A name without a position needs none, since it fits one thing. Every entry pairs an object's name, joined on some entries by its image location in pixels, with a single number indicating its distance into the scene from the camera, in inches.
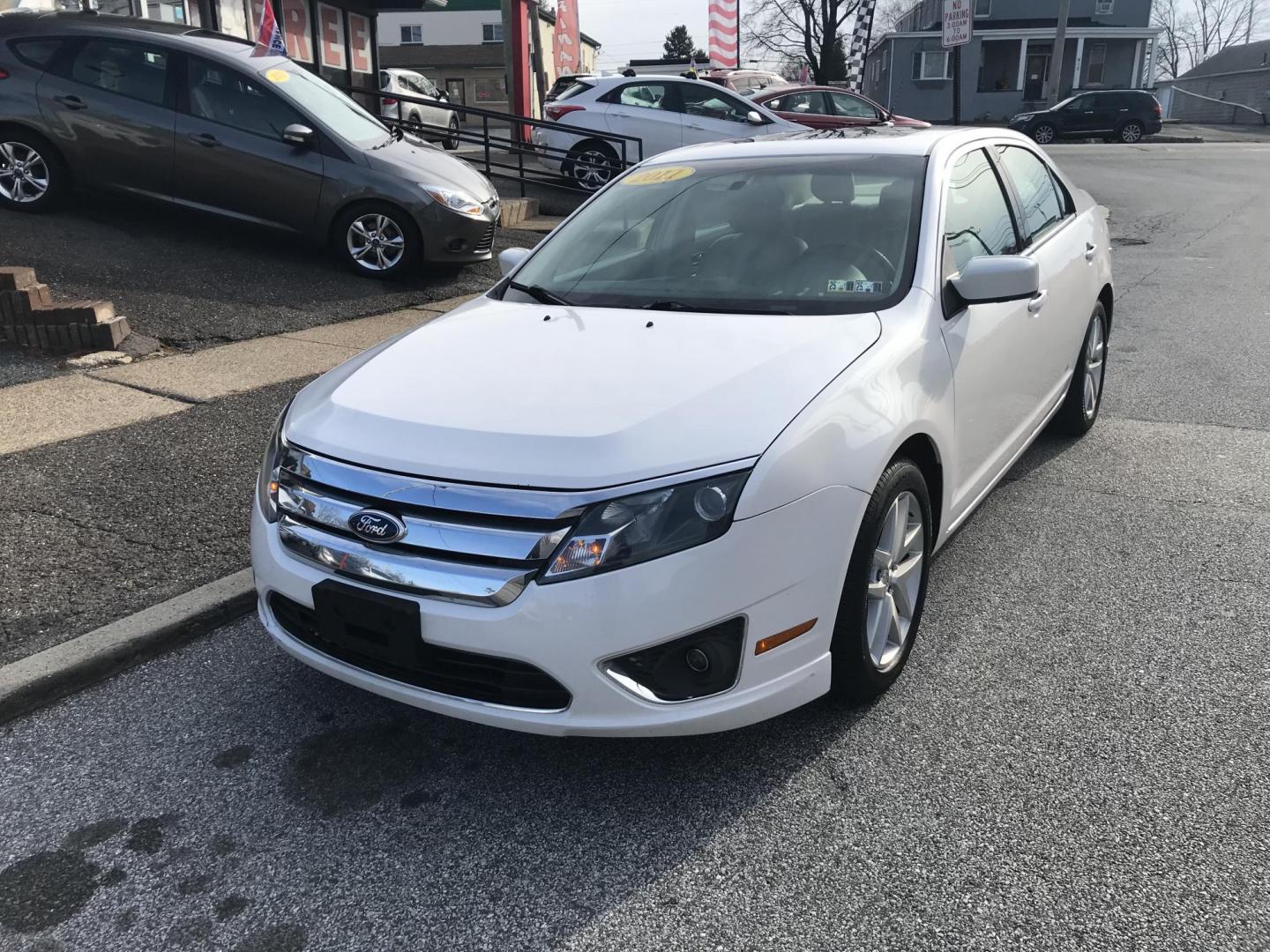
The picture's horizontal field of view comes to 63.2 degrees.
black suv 1221.7
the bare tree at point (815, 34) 1982.0
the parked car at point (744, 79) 837.2
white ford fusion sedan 94.5
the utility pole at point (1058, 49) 1302.9
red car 653.3
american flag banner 1071.6
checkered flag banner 1187.9
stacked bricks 258.1
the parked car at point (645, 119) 550.9
